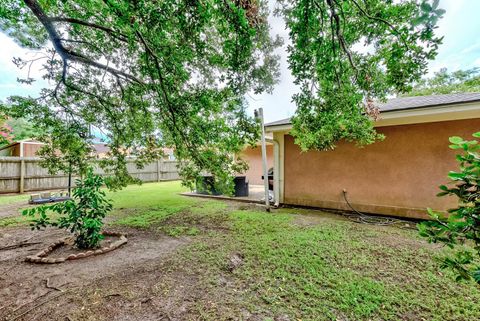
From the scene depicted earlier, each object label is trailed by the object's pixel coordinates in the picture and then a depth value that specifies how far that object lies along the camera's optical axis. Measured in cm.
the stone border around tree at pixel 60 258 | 328
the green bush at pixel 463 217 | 101
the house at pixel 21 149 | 1266
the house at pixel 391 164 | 501
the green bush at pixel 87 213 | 342
